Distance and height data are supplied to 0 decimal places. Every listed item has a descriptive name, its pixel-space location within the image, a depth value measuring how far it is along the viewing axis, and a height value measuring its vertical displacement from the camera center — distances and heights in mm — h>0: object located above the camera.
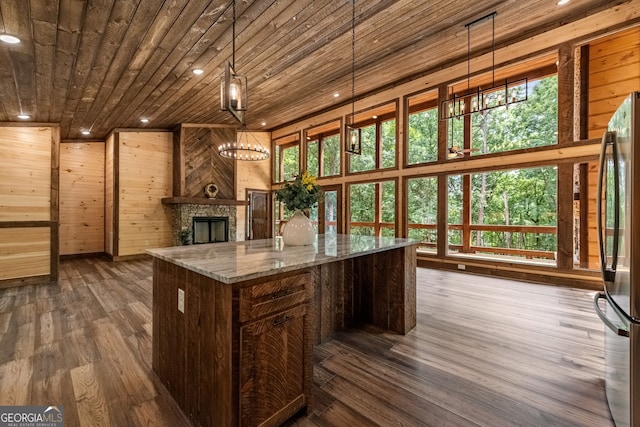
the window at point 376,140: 7285 +1966
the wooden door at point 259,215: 8994 -95
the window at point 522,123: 5727 +1982
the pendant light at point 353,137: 3709 +1001
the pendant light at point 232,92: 1948 +844
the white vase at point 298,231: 2359 -161
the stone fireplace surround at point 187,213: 7238 -28
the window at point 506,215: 5648 -46
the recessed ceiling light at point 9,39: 2824 +1756
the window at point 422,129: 6449 +2026
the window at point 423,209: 6469 +79
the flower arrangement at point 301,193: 2338 +158
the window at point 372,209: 7336 +90
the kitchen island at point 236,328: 1327 -620
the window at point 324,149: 8219 +1919
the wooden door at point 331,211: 7762 +36
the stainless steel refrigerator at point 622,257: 1254 -218
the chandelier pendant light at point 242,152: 5308 +1228
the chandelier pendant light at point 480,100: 4008 +1768
